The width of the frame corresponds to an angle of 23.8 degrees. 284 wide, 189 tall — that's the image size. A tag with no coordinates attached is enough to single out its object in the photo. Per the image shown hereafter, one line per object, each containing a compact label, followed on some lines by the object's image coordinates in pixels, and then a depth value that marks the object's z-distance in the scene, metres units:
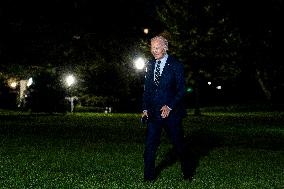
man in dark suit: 9.56
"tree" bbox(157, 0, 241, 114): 46.06
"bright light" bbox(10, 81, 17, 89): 70.00
